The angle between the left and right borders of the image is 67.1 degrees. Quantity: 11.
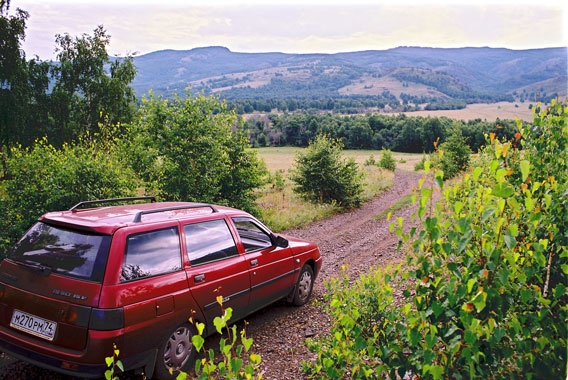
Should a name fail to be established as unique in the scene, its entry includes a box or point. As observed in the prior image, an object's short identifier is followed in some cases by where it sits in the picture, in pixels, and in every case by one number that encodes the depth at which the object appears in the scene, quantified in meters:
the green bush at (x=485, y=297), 2.01
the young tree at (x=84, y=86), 30.52
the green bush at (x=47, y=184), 9.05
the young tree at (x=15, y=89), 24.69
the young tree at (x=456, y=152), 29.35
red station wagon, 4.11
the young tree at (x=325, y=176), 19.03
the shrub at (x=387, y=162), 41.44
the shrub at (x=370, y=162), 45.83
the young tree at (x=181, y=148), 12.48
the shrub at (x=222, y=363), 1.93
